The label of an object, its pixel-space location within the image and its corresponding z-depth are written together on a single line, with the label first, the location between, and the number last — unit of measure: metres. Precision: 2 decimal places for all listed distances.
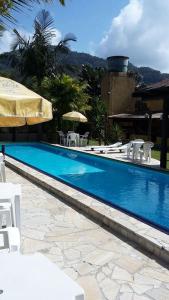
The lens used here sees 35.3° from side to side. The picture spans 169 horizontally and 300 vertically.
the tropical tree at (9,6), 2.27
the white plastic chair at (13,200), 3.86
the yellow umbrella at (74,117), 17.01
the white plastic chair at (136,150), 12.01
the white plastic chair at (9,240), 2.67
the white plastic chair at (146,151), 11.48
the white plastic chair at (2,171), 6.41
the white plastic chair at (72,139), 17.20
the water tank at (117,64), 26.01
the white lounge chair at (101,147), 14.48
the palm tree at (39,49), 21.88
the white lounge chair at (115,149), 14.27
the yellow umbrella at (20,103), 4.00
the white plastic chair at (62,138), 17.91
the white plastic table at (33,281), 1.38
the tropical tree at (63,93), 19.03
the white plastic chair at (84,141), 17.49
